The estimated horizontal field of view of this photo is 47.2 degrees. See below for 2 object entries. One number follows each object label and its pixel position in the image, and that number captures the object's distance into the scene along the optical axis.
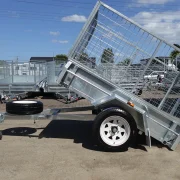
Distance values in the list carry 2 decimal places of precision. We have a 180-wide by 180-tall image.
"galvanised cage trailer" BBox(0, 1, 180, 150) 4.04
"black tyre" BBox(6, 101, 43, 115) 4.43
